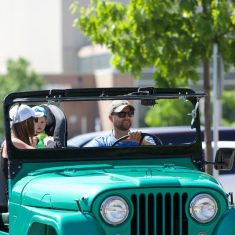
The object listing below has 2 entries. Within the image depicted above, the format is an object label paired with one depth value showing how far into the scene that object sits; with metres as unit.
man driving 12.47
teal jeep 10.40
